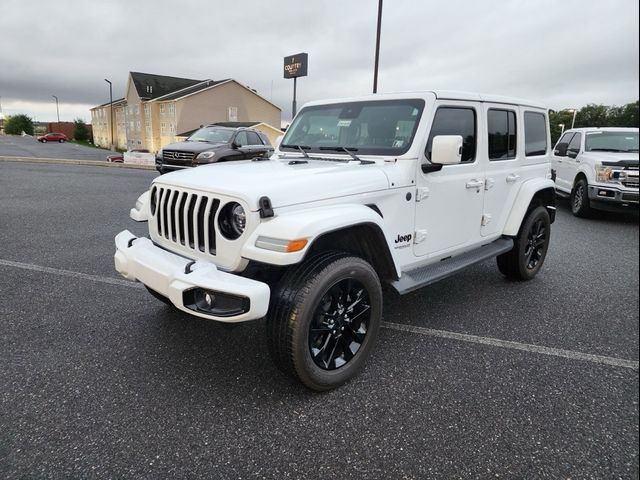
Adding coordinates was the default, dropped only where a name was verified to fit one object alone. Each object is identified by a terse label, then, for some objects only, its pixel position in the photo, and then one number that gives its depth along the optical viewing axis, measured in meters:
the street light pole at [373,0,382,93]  16.20
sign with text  31.17
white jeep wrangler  2.36
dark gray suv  11.23
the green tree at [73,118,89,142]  78.69
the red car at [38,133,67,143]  59.09
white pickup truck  7.54
